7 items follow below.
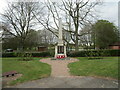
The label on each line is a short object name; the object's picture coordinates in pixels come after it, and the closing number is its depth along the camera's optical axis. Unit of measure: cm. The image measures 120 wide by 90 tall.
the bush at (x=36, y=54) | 1595
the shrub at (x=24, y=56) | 1203
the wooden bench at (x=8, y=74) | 483
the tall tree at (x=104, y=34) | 2258
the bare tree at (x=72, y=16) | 1731
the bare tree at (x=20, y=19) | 1864
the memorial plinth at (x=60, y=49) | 1335
